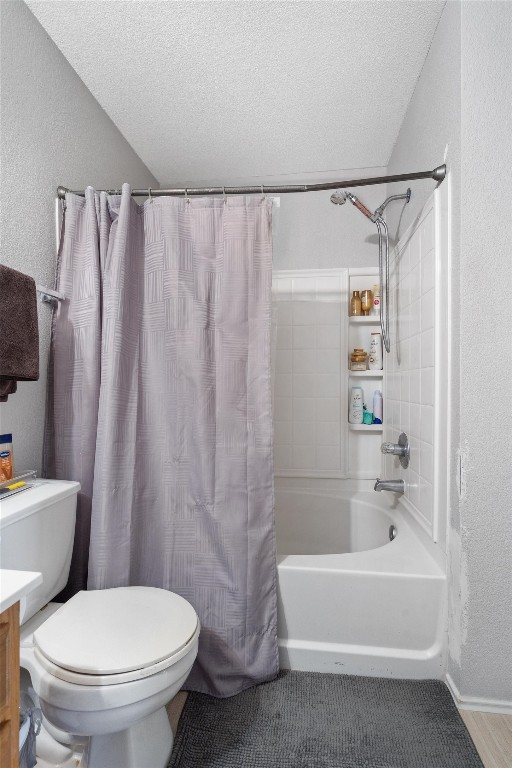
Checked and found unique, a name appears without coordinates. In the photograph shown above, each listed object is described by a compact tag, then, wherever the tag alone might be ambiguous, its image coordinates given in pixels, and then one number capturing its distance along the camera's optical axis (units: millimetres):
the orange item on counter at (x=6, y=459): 1399
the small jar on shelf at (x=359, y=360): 2676
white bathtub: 1600
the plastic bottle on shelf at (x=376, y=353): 2668
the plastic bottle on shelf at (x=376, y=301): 2678
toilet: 1057
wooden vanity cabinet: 704
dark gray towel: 1300
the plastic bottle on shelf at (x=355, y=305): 2678
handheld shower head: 1887
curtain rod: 1659
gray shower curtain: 1619
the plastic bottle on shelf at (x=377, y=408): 2664
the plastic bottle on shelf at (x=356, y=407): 2674
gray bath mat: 1295
